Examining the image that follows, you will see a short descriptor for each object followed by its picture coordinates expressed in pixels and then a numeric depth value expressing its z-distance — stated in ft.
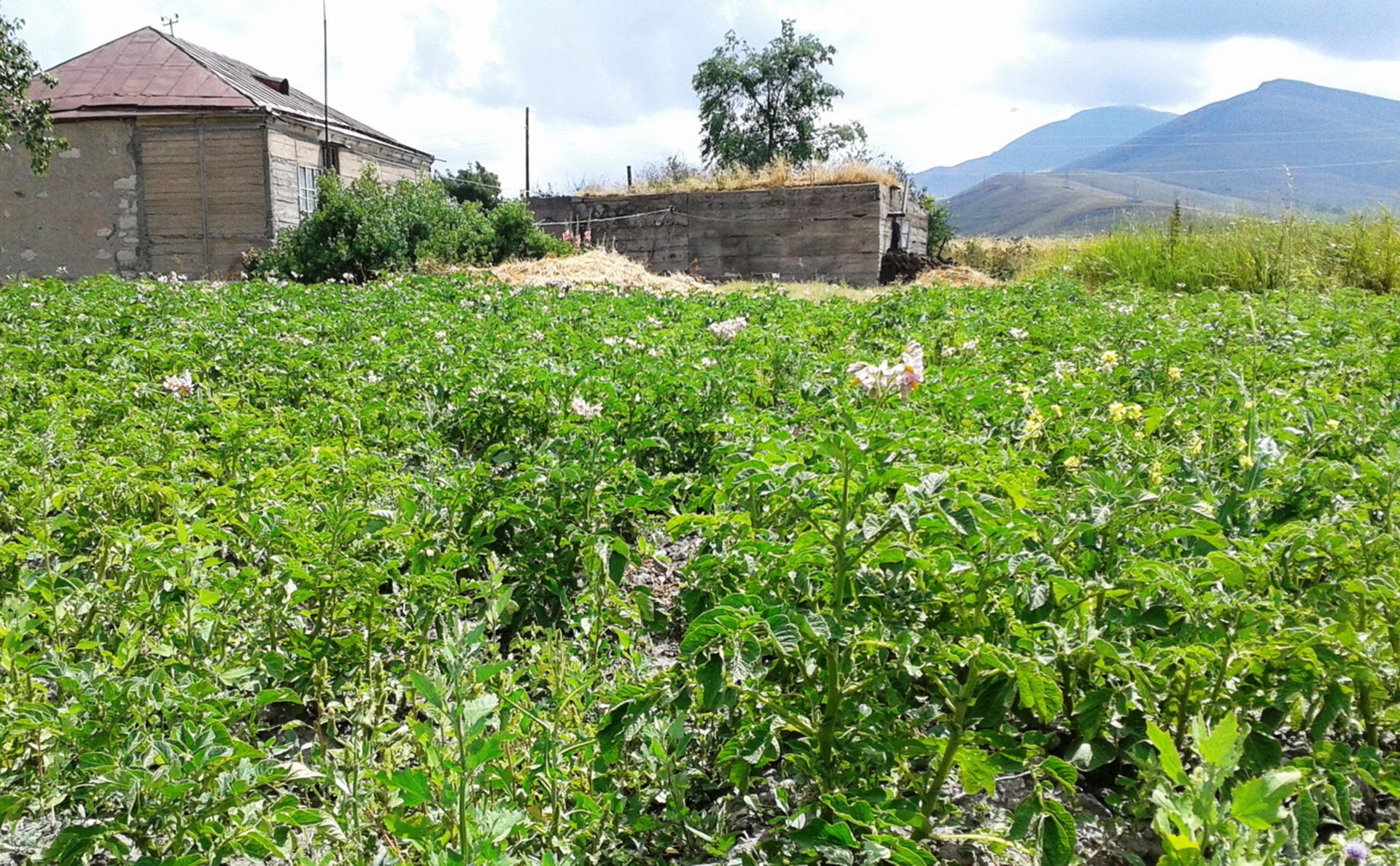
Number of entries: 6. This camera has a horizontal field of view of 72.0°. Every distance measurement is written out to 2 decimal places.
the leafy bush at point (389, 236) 62.23
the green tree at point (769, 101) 149.59
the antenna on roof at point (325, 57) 75.46
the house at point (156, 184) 74.59
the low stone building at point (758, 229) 74.38
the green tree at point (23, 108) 62.18
